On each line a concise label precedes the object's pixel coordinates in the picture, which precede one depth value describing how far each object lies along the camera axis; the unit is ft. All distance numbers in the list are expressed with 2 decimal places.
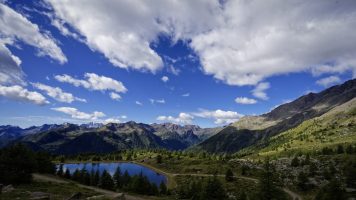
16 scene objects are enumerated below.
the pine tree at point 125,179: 381.17
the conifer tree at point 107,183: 307.37
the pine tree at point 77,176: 332.39
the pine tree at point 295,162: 526.98
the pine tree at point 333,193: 264.60
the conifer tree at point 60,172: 336.16
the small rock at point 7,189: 138.64
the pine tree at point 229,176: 470.80
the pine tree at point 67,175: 336.20
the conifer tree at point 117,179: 376.68
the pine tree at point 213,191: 267.80
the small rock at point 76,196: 129.05
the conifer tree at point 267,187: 217.77
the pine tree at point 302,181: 424.46
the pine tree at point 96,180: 343.54
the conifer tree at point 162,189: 341.86
